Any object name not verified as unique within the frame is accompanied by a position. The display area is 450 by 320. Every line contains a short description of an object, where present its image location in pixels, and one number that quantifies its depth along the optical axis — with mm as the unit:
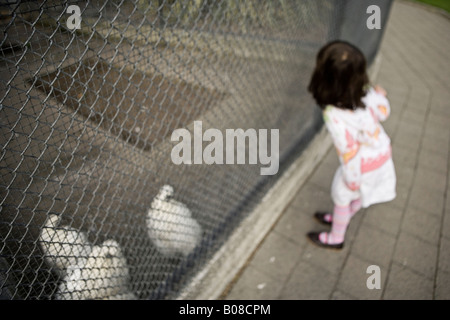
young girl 1900
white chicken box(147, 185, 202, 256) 2006
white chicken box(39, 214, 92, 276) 1358
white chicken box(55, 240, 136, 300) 1654
